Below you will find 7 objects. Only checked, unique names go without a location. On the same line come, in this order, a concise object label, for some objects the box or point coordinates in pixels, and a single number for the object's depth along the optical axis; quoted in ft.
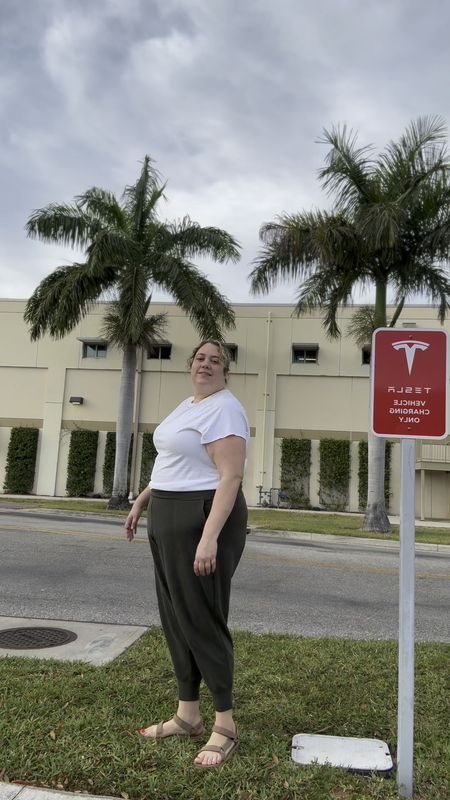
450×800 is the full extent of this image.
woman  8.90
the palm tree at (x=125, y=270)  56.54
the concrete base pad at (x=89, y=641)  13.85
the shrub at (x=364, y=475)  77.82
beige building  79.77
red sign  8.60
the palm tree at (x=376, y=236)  47.57
